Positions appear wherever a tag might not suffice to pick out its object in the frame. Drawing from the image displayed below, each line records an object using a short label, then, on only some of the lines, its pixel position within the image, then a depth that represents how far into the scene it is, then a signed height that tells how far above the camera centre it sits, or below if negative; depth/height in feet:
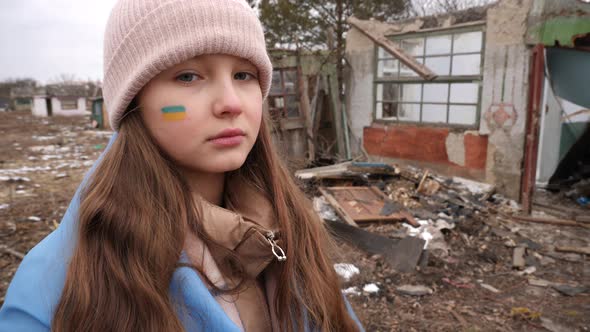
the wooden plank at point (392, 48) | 20.92 +3.61
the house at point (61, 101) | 106.55 +2.05
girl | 2.85 -0.87
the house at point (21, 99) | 125.98 +2.99
